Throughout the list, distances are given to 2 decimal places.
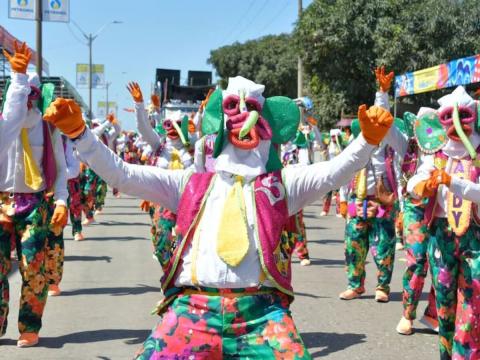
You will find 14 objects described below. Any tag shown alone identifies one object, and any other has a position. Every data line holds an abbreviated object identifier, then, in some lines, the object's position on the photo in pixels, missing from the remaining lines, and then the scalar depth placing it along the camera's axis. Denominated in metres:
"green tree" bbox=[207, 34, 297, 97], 47.00
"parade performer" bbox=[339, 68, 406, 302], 7.84
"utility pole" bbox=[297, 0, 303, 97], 26.53
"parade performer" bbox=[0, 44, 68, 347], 5.92
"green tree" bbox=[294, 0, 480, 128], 22.48
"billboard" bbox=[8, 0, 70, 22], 19.62
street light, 42.09
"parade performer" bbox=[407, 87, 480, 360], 4.89
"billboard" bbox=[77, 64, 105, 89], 44.34
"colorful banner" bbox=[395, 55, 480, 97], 15.74
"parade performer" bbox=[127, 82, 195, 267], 8.02
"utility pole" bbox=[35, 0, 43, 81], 19.39
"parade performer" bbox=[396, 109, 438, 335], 6.46
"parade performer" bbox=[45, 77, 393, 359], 3.46
